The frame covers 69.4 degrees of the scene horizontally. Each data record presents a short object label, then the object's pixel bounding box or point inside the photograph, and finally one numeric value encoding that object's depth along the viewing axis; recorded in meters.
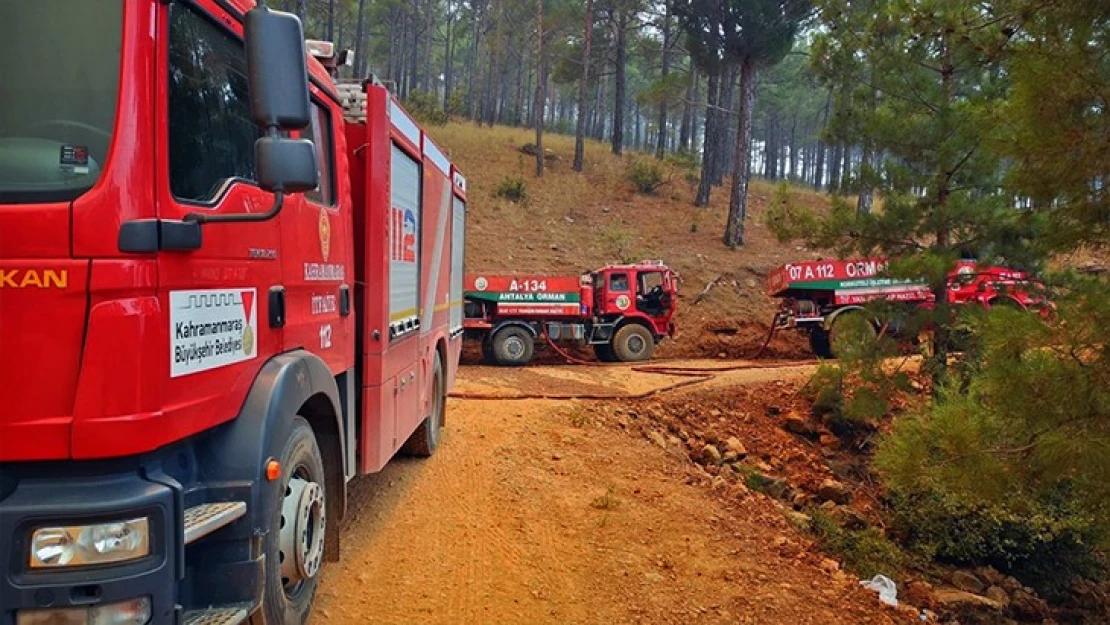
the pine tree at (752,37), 22.66
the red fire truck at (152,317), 2.16
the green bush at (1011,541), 8.88
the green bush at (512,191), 27.17
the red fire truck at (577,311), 16.19
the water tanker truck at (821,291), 17.42
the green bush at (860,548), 7.48
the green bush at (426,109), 33.38
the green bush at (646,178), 30.61
